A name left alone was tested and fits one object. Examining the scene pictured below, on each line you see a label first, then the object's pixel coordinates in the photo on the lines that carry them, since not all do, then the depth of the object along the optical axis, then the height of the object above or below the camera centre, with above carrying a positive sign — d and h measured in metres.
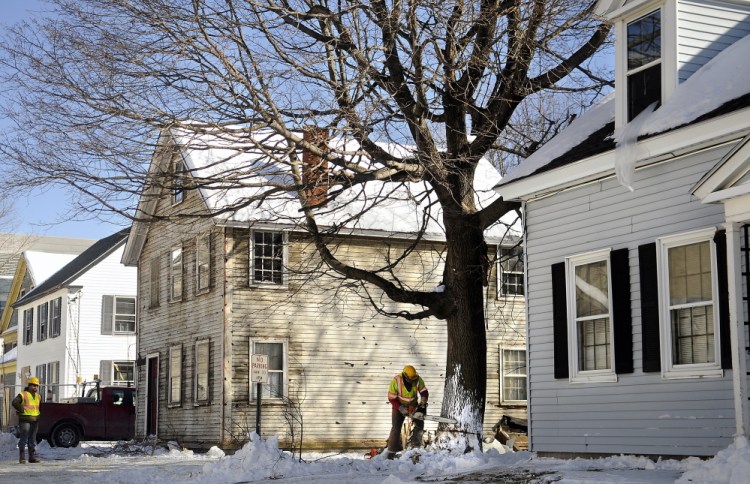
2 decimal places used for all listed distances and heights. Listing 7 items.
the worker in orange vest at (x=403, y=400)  18.23 -0.69
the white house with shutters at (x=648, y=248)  12.88 +1.46
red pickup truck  30.19 -1.60
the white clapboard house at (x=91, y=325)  42.91 +1.51
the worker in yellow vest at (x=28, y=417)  23.02 -1.17
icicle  14.14 +2.71
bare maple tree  16.70 +4.35
